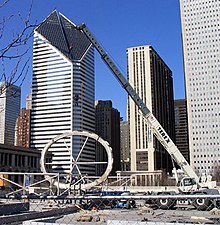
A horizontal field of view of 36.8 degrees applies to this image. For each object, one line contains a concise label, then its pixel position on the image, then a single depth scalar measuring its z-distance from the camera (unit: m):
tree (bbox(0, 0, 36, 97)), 5.94
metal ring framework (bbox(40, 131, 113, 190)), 43.66
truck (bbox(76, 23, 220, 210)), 27.99
